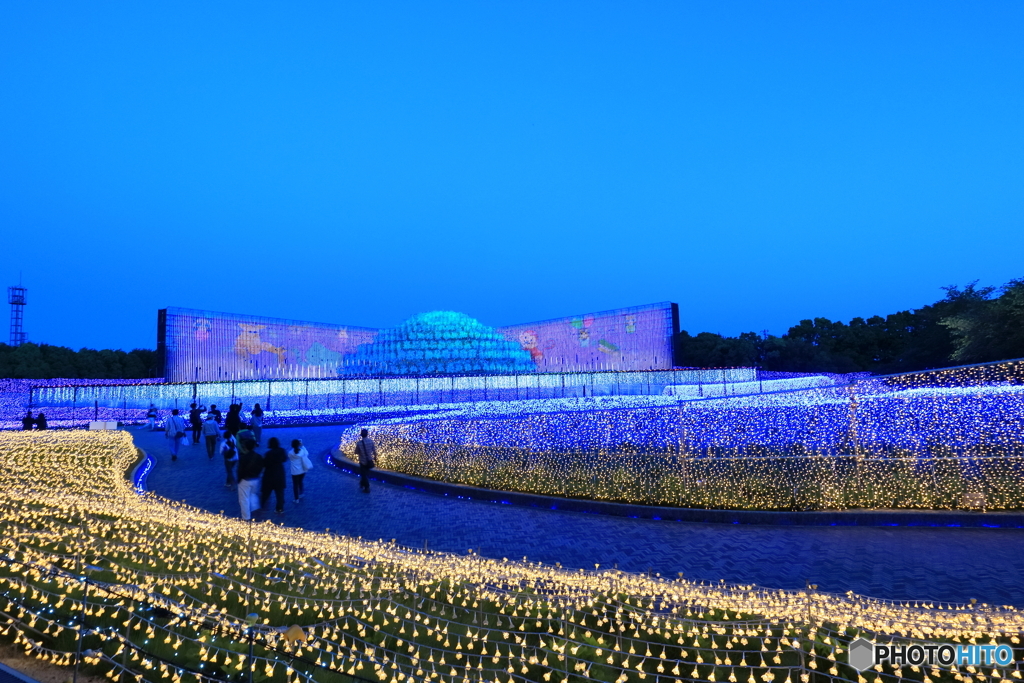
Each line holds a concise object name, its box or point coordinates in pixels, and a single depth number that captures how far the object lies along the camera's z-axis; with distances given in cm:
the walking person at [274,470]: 850
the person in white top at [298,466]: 949
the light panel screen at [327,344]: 3994
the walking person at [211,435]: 1389
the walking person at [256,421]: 1334
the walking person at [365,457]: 1031
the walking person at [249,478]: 777
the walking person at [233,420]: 1257
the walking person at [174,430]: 1377
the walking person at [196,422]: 1677
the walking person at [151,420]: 2066
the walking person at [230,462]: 1062
